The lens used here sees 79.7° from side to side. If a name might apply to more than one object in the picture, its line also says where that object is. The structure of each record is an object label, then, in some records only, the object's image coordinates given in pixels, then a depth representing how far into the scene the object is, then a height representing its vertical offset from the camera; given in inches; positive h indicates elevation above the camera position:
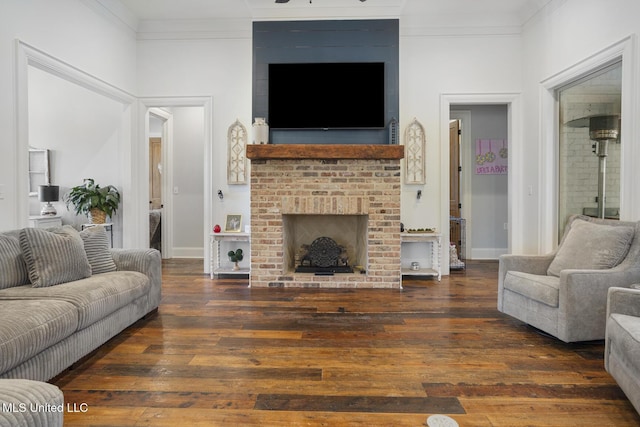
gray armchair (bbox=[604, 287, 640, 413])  65.7 -24.5
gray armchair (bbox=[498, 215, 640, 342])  97.4 -19.9
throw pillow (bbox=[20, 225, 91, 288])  97.2 -13.0
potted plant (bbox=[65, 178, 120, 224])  180.9 +3.8
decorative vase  169.6 +33.8
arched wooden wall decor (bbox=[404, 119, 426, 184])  189.3 +26.8
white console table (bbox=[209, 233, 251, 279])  183.2 -23.0
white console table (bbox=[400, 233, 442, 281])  180.2 -20.4
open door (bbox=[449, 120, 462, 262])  238.4 +19.3
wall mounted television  173.5 +50.8
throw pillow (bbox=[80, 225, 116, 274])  115.2 -13.0
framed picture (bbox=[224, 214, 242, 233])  191.5 -7.8
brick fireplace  167.6 +1.4
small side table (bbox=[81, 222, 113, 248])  193.2 -11.3
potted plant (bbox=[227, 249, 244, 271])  184.7 -23.9
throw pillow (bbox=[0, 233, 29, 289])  95.8 -14.3
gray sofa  72.3 -20.7
